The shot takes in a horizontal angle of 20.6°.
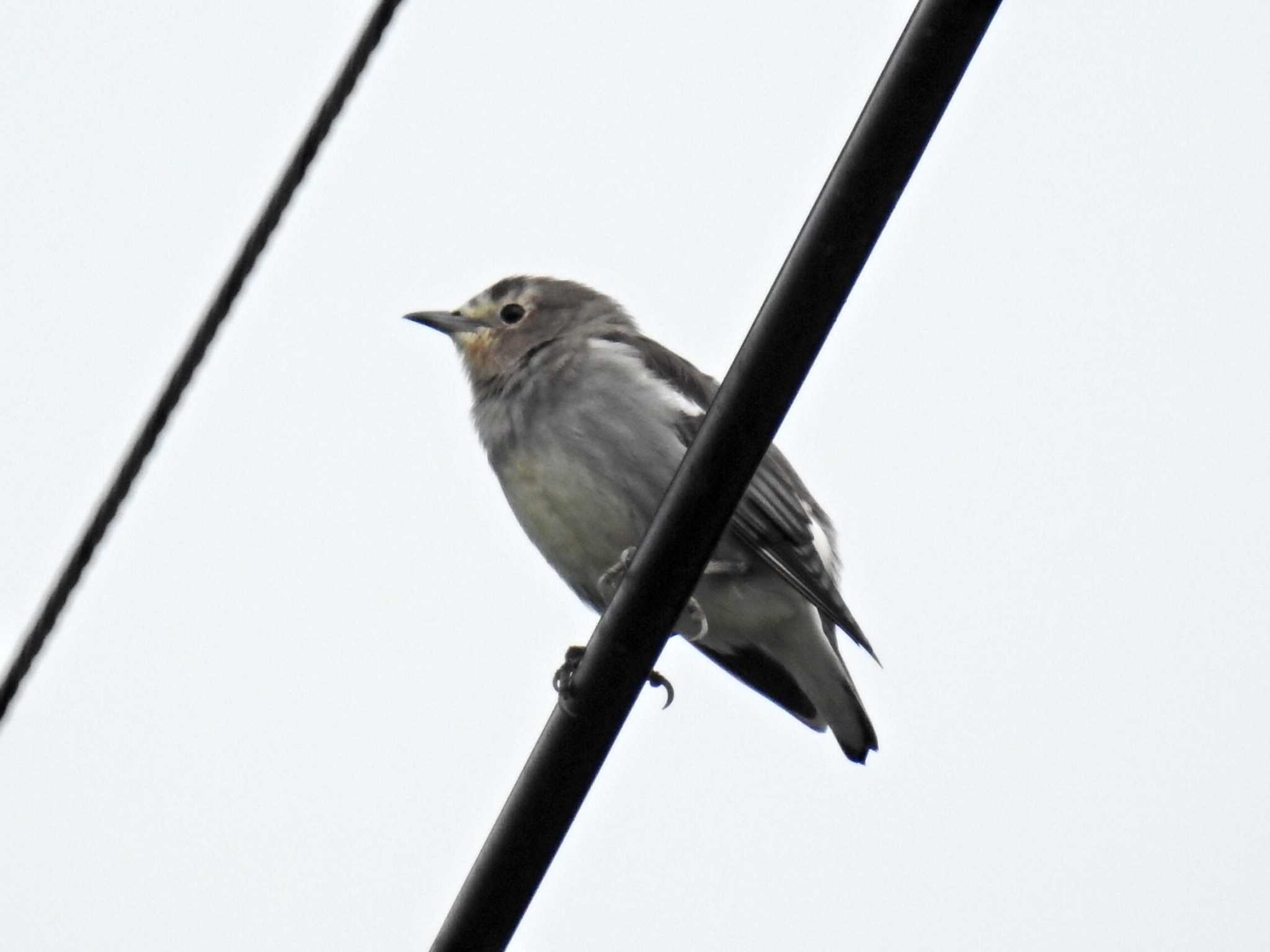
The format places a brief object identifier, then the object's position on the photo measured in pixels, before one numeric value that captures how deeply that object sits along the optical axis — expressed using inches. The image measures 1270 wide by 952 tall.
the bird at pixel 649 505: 427.5
